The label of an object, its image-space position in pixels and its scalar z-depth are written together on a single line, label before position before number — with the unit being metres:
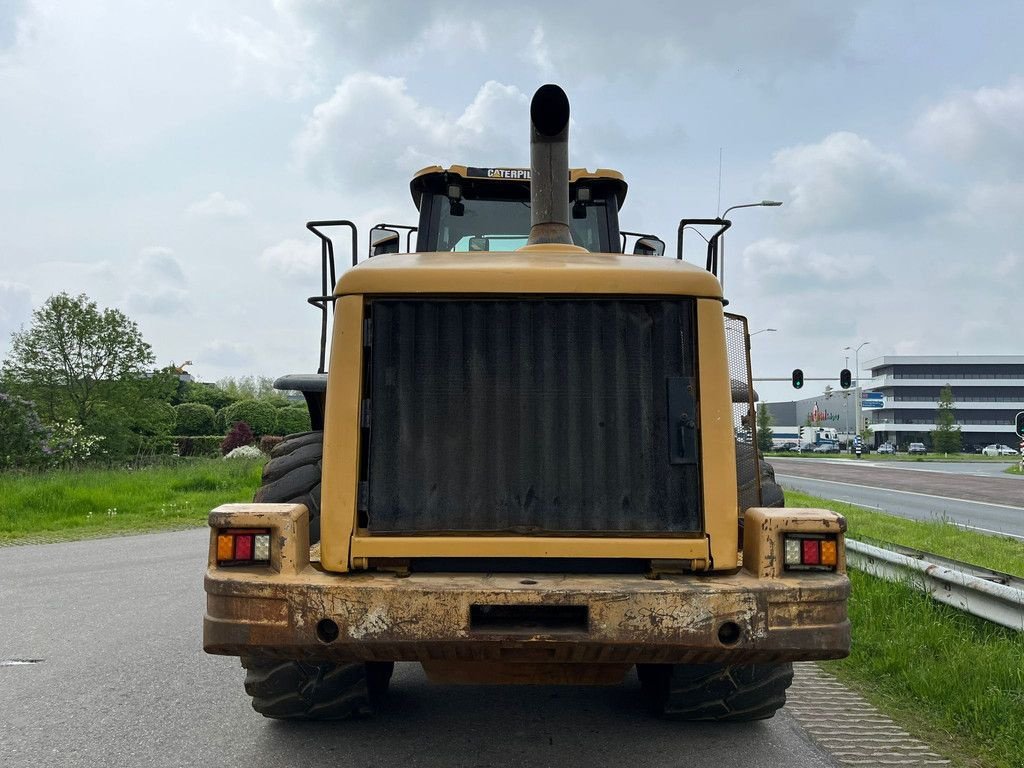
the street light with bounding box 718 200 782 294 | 16.02
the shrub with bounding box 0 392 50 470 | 18.61
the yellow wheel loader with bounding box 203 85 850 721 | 3.09
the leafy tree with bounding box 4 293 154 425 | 30.81
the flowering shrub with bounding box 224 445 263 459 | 23.70
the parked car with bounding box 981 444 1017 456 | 80.00
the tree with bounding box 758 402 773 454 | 88.08
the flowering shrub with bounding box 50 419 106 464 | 20.69
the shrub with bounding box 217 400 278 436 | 36.06
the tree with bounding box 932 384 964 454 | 84.25
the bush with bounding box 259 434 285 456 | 21.62
